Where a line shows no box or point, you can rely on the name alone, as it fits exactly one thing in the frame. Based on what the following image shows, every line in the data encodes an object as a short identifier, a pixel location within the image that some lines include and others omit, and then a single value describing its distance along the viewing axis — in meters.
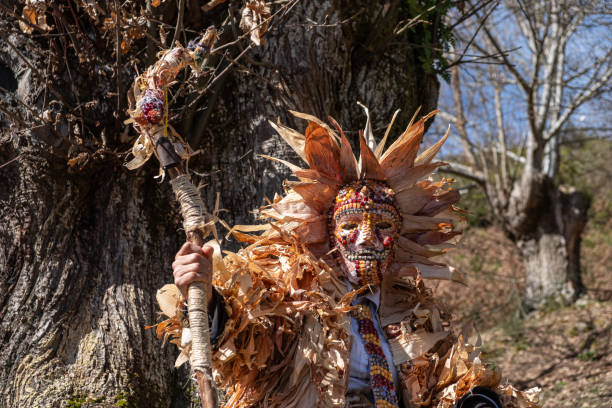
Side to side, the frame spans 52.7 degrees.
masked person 2.59
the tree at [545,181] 8.72
